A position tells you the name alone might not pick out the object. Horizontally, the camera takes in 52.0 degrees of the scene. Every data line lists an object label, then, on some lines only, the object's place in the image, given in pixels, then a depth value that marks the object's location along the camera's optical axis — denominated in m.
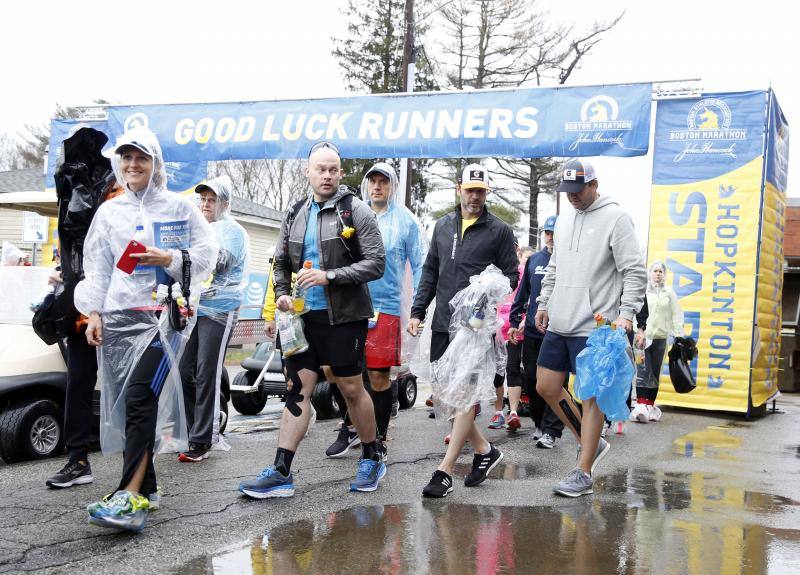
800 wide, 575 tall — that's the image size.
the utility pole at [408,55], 18.97
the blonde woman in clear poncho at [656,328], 9.61
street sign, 13.35
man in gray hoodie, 5.03
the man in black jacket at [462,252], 5.62
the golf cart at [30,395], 5.62
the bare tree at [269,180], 42.16
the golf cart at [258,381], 8.98
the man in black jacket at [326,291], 4.75
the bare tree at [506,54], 29.59
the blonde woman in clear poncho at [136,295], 4.18
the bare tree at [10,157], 44.91
